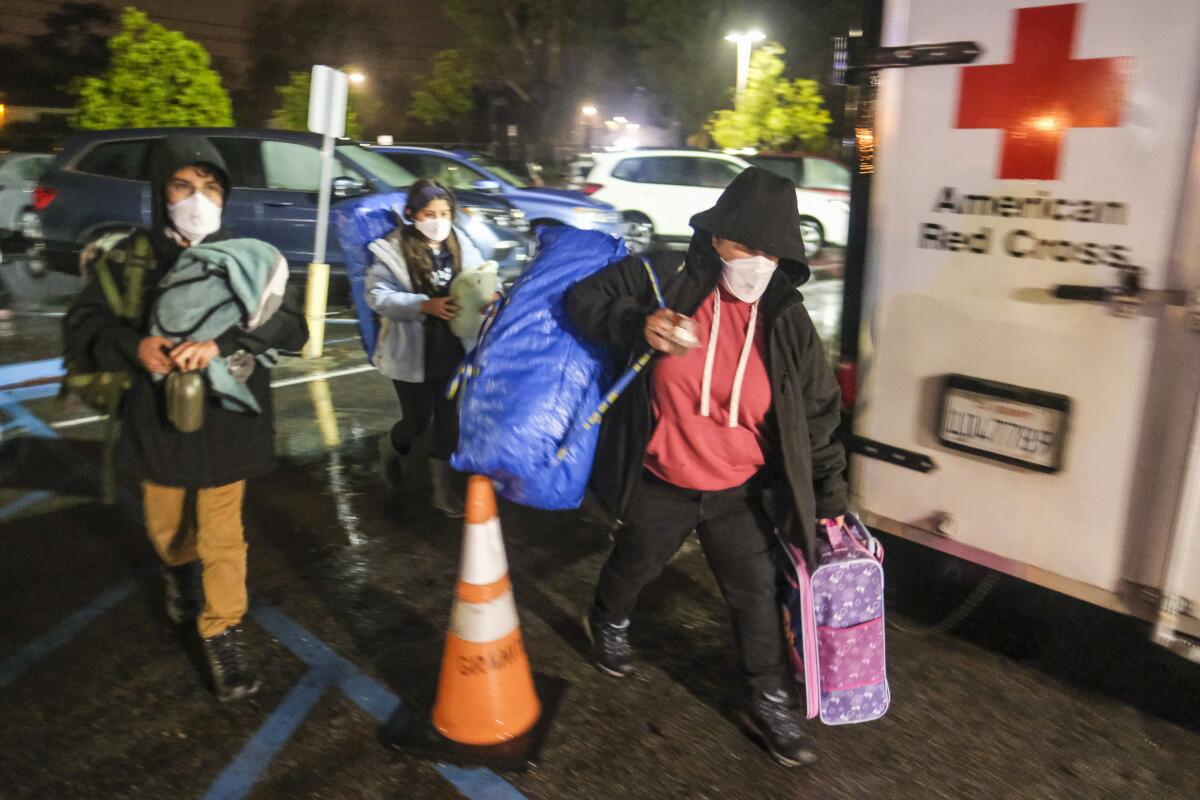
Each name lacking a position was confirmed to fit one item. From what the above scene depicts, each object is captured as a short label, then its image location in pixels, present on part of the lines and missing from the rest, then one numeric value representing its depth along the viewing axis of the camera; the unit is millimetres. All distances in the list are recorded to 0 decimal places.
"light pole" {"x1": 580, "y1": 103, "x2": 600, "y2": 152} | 59312
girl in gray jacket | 4426
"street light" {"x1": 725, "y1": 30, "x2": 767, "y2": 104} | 25609
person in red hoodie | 2758
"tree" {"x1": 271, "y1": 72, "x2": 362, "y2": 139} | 33875
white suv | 15992
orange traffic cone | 2928
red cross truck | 2660
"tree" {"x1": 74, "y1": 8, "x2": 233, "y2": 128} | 21047
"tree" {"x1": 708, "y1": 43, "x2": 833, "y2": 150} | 25375
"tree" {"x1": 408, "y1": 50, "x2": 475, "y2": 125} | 42719
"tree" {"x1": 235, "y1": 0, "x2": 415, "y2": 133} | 40875
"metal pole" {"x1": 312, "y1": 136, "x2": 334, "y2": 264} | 8906
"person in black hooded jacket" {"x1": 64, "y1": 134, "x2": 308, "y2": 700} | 2988
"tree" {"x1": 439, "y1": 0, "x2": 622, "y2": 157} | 25328
